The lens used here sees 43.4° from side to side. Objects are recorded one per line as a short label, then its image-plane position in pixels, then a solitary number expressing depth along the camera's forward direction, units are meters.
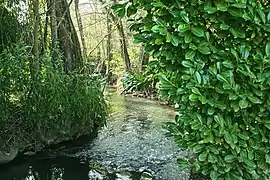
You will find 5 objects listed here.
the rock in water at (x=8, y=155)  4.34
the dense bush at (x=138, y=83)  10.89
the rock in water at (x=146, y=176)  3.88
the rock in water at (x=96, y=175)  3.97
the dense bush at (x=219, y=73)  2.05
